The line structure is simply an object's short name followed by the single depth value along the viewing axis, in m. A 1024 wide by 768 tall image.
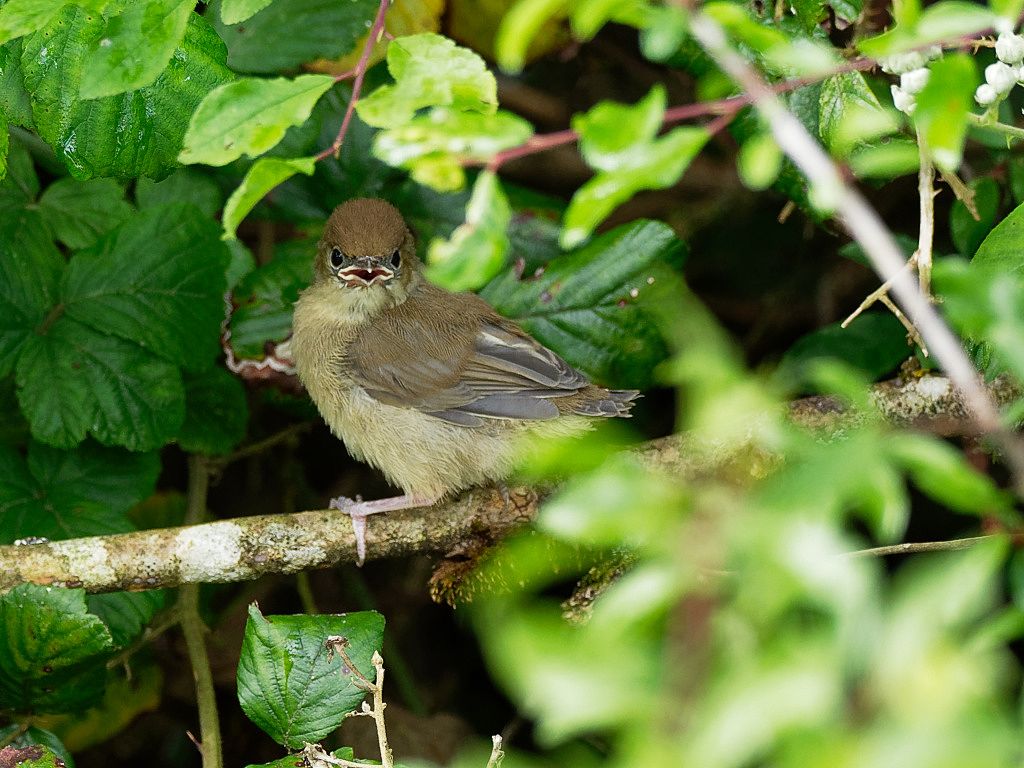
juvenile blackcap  7.09
